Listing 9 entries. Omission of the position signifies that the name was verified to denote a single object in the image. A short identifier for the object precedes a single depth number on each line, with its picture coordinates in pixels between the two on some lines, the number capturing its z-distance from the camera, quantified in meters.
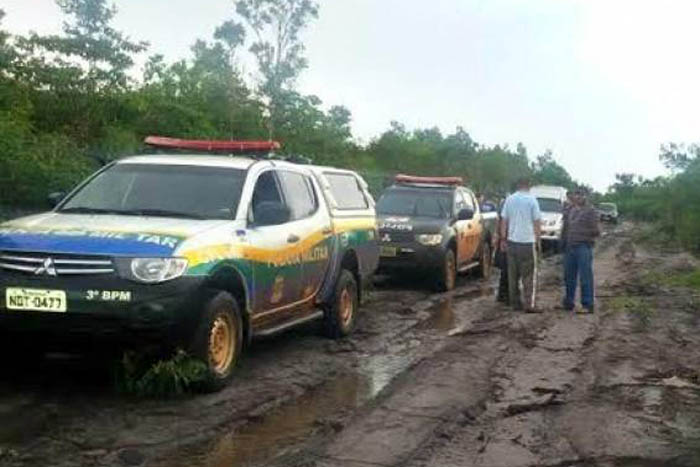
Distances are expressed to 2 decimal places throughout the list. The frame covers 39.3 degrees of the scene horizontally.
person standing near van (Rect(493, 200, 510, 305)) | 13.86
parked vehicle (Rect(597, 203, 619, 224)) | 69.99
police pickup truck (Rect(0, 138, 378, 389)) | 6.62
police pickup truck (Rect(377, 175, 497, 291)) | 15.38
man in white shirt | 13.13
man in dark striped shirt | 13.37
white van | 28.64
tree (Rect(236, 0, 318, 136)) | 43.56
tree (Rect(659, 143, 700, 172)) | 45.19
